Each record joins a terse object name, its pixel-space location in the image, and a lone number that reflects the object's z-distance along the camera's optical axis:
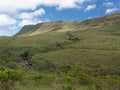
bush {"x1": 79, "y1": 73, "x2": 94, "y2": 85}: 9.95
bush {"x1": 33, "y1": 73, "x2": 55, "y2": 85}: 8.62
